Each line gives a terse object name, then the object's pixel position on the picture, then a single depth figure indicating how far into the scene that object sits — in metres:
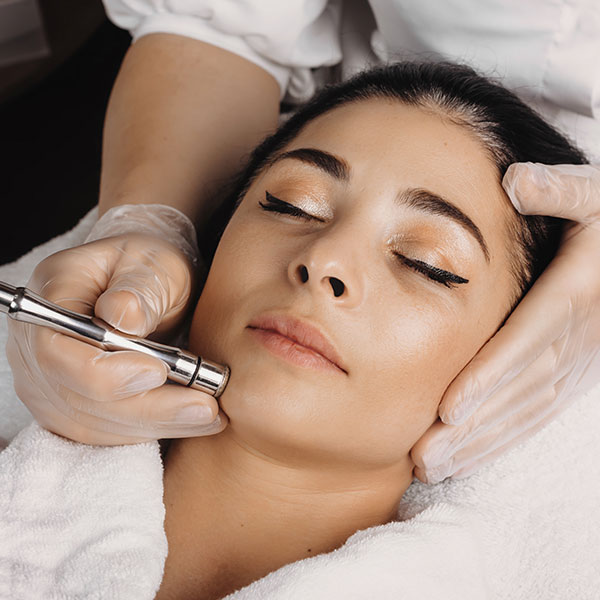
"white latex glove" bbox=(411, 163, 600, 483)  0.63
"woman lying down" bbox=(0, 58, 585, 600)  0.59
